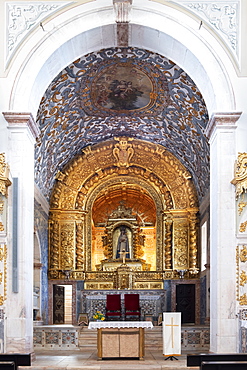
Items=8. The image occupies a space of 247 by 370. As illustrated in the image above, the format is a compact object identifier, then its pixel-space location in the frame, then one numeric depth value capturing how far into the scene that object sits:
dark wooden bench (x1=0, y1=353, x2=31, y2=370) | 9.69
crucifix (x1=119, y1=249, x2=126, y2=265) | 23.70
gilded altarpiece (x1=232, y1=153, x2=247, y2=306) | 12.33
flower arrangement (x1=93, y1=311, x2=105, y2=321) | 15.74
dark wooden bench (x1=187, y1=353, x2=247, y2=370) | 9.56
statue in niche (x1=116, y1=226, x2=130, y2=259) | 24.67
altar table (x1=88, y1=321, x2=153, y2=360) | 14.06
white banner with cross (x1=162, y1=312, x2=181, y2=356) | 13.75
